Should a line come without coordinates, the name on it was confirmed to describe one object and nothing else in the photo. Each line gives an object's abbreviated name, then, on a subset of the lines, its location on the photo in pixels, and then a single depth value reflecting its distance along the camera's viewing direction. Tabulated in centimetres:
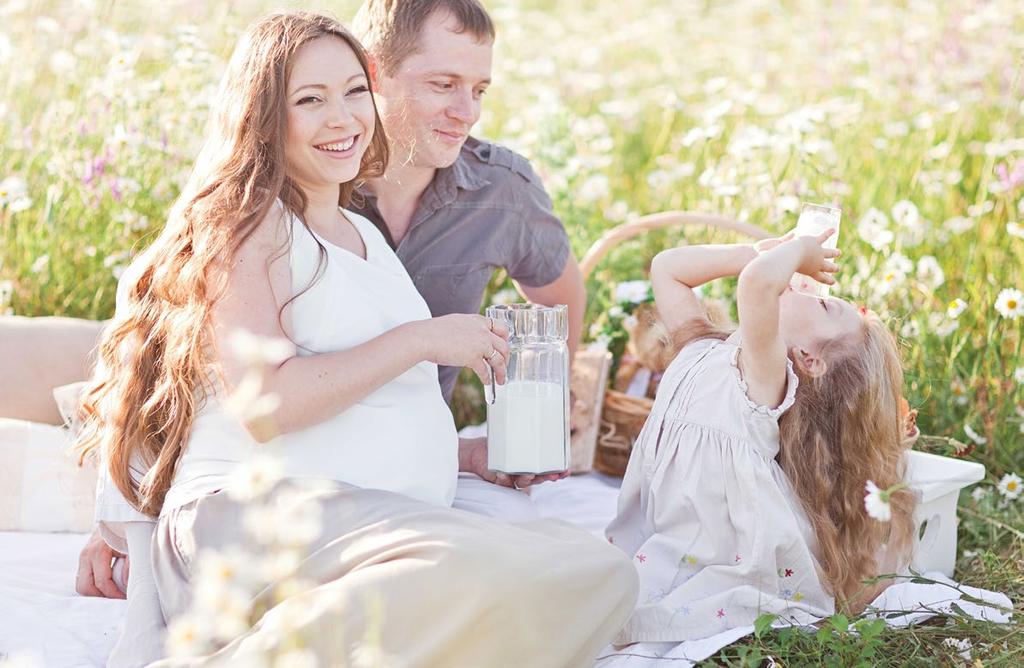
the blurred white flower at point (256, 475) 153
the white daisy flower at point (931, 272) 366
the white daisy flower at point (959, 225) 405
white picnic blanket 249
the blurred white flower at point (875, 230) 356
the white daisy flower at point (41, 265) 371
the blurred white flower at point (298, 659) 195
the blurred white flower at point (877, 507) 207
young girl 255
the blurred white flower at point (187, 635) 162
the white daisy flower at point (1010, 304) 337
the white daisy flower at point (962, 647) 249
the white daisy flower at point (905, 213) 375
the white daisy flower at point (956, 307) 321
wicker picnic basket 352
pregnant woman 206
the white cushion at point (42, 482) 309
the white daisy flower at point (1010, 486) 310
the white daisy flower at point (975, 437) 330
